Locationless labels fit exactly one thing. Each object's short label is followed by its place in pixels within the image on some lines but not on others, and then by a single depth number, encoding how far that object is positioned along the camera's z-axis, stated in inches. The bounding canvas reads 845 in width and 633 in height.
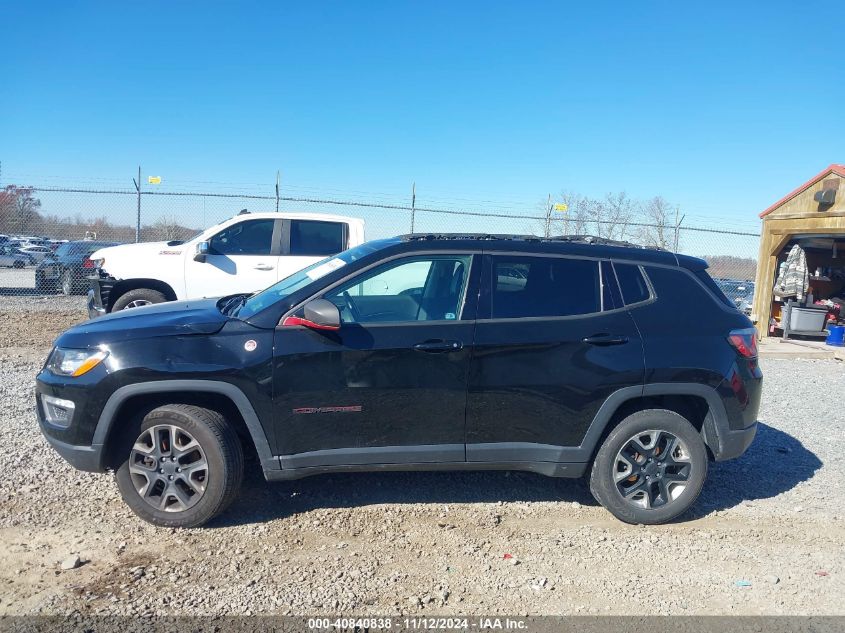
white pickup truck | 340.8
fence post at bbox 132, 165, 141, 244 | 503.8
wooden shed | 454.6
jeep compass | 143.9
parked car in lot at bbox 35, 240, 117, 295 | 545.3
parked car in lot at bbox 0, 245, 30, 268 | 751.8
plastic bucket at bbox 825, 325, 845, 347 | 478.3
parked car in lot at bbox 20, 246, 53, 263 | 664.4
